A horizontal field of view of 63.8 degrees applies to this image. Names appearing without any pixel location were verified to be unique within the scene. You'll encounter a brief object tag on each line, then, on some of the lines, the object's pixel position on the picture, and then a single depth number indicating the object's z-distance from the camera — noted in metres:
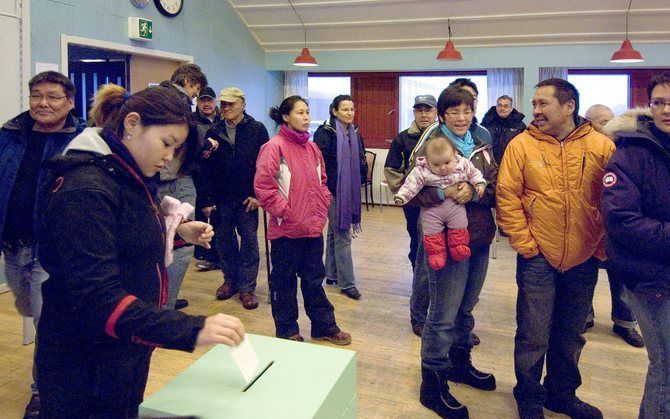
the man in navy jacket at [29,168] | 2.43
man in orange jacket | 2.23
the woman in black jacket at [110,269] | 1.17
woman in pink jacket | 3.12
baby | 2.39
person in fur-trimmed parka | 1.86
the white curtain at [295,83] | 9.10
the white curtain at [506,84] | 7.84
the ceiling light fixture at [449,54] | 6.31
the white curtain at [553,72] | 7.68
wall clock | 6.26
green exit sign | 5.84
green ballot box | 1.14
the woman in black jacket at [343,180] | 4.06
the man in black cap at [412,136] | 3.62
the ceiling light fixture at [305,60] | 7.11
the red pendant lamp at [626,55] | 5.74
